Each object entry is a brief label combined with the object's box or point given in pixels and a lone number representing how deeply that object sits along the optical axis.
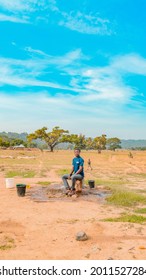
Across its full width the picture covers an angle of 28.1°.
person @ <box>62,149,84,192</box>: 11.77
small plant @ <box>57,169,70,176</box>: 22.19
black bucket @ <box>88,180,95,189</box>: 13.51
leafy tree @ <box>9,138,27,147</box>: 103.12
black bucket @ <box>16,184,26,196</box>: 11.34
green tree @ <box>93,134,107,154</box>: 77.41
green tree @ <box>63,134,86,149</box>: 74.56
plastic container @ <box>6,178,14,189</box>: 13.26
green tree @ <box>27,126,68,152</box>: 70.94
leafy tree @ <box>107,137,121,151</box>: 101.66
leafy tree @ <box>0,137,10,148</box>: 83.34
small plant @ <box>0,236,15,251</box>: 5.86
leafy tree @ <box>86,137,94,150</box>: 98.93
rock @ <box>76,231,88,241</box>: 6.25
